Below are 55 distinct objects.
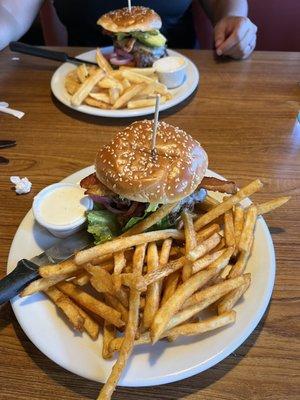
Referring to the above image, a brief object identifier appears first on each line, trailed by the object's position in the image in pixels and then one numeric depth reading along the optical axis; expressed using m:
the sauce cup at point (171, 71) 0.57
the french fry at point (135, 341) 0.26
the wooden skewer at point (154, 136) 0.30
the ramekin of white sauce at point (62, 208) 0.35
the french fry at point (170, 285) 0.28
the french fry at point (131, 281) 0.26
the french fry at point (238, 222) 0.32
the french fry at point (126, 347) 0.24
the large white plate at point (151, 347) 0.26
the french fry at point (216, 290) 0.28
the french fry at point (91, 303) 0.27
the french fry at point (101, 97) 0.54
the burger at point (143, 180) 0.32
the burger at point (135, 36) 0.58
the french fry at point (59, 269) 0.29
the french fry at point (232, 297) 0.28
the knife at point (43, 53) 0.63
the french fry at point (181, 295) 0.25
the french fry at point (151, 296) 0.27
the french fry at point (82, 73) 0.57
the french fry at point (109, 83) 0.54
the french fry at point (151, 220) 0.32
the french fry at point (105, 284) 0.28
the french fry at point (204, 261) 0.29
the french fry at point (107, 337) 0.27
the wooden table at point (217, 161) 0.28
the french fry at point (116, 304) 0.28
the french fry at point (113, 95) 0.53
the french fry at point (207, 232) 0.32
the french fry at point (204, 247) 0.29
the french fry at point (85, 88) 0.53
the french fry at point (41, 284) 0.29
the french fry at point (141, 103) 0.53
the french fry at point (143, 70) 0.57
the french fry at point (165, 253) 0.30
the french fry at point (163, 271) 0.27
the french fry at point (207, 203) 0.36
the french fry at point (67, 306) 0.28
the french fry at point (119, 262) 0.29
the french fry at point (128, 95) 0.52
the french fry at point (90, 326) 0.28
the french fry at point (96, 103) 0.54
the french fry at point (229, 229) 0.32
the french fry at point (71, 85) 0.56
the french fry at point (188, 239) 0.28
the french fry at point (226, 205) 0.33
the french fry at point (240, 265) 0.30
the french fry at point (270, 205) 0.35
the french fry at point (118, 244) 0.29
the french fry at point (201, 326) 0.26
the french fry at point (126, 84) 0.55
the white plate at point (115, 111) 0.52
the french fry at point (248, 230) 0.31
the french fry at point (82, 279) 0.30
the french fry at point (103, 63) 0.58
